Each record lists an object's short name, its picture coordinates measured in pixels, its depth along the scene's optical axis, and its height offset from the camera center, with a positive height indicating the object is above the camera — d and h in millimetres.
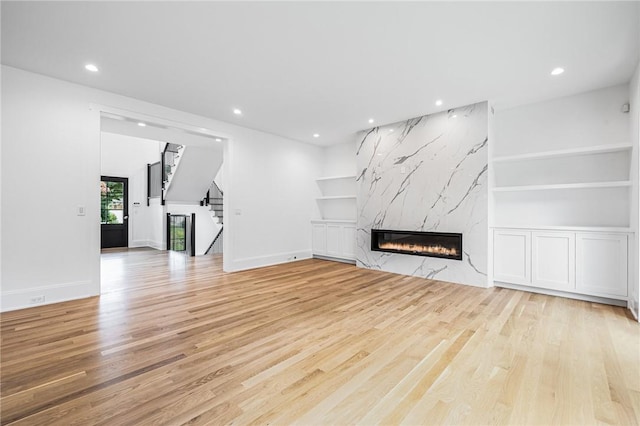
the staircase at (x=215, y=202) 8942 +319
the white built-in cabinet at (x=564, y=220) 3504 -94
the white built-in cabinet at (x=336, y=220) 6368 -185
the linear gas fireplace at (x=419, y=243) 4605 -528
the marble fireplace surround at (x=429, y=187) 4375 +448
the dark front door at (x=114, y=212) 8947 -14
